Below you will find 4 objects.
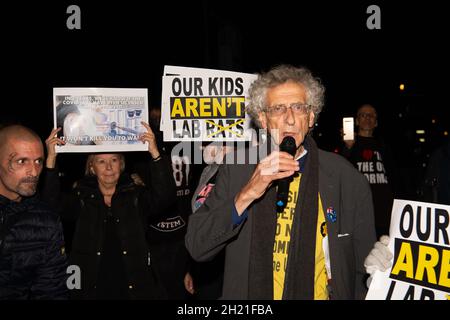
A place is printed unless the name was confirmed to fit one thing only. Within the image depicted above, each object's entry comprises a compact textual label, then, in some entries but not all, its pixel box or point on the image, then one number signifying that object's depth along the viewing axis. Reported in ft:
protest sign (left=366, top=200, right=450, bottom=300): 7.84
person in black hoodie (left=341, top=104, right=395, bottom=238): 21.91
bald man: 9.59
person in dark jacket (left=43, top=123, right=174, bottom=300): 13.38
